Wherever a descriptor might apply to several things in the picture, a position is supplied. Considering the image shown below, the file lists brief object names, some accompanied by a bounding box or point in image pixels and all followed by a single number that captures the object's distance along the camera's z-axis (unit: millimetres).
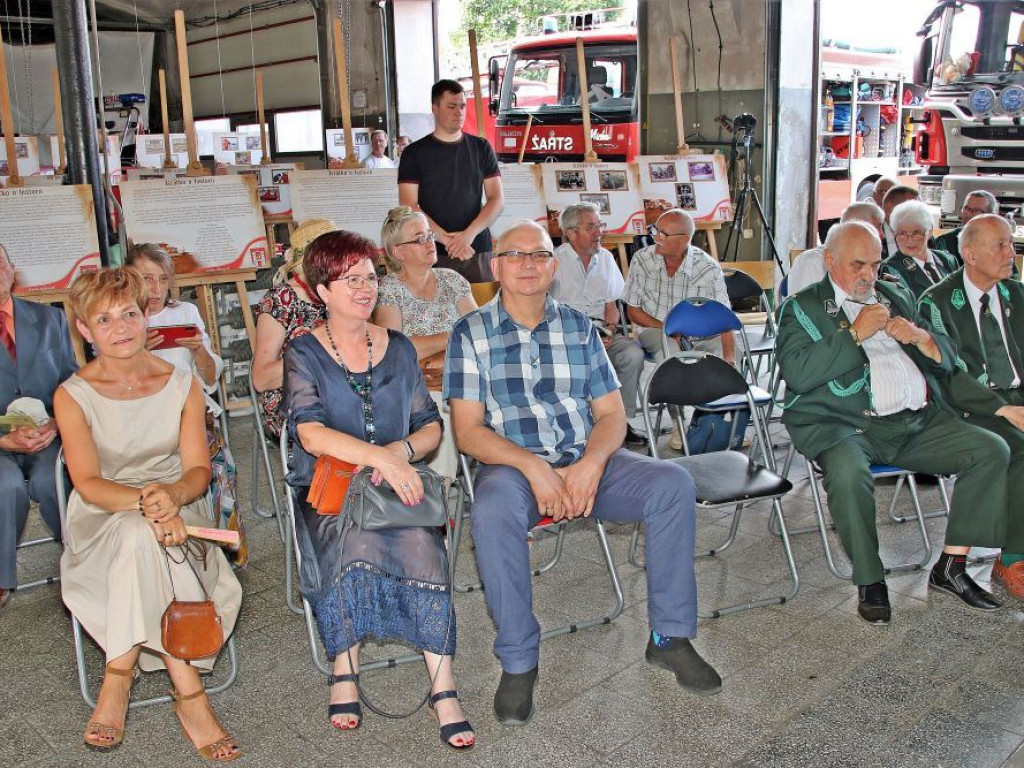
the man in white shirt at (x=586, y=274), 5062
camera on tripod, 8117
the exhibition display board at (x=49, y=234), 5016
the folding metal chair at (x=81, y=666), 2670
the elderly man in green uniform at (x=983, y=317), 3570
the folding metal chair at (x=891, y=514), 3283
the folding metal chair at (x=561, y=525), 3008
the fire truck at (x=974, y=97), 9203
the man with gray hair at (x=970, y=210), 5191
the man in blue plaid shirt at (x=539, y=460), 2643
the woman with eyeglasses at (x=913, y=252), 4426
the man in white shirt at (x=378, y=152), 11523
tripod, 8050
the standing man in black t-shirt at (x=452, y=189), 5098
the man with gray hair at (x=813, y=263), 4727
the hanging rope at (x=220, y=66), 16712
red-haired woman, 2553
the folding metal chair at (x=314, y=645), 2732
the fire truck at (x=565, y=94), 10289
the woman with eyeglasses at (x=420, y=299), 3689
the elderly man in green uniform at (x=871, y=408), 3230
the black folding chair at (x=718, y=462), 3047
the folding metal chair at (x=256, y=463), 3582
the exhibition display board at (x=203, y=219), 5391
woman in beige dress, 2518
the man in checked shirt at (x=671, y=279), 4785
